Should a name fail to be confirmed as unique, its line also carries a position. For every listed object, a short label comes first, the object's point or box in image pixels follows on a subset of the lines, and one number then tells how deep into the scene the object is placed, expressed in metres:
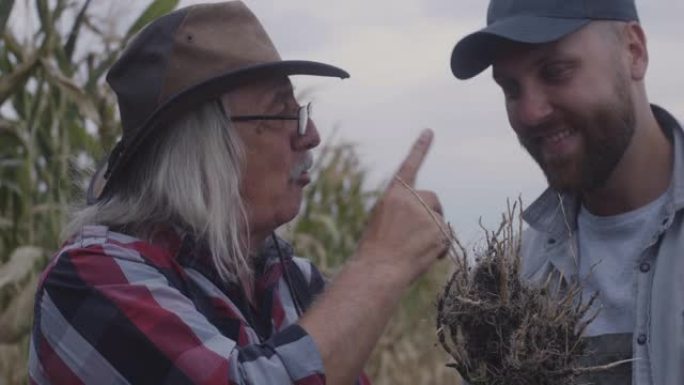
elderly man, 2.07
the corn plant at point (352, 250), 5.70
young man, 2.69
